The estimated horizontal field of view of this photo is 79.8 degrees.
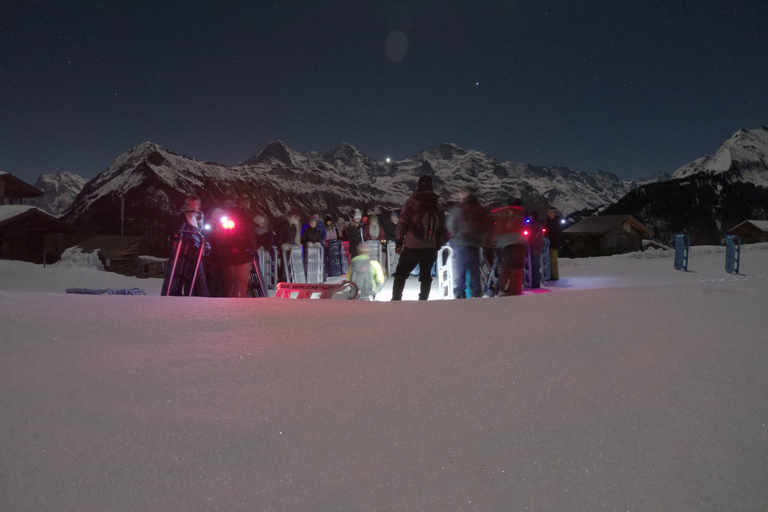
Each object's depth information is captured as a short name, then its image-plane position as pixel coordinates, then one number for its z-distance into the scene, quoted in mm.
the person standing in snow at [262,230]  7578
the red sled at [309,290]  5551
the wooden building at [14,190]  25266
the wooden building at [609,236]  36875
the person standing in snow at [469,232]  6059
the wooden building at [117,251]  20141
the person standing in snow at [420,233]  5762
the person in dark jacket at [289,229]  9736
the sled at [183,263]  6074
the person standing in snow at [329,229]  13922
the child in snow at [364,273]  6777
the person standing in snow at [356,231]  12500
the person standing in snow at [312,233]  10852
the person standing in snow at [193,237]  6164
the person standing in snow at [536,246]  9486
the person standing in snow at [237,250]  5992
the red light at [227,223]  5883
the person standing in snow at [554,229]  10389
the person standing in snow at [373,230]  12020
